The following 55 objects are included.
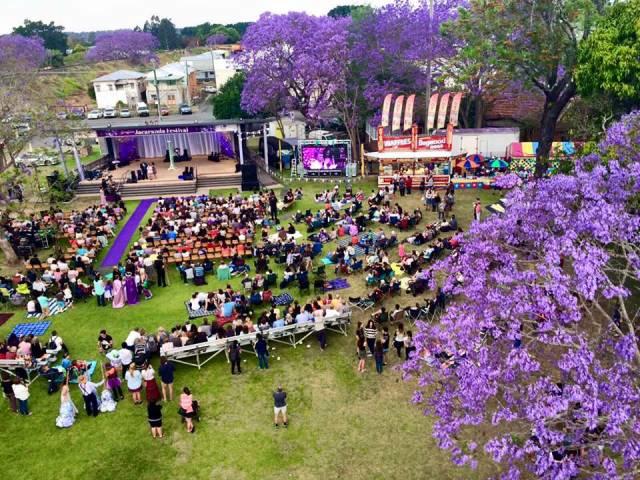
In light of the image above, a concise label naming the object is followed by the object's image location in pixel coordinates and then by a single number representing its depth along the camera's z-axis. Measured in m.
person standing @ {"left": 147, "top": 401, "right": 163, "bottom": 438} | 12.81
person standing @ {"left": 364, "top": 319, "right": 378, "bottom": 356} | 15.52
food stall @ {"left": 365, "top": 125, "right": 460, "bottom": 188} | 31.62
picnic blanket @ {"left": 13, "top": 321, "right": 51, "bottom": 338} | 17.92
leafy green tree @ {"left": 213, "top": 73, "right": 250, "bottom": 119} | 53.06
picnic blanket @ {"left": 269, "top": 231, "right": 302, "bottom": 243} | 24.41
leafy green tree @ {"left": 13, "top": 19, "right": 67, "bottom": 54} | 96.30
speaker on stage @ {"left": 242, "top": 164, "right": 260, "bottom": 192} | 33.72
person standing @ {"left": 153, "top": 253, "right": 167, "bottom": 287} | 20.97
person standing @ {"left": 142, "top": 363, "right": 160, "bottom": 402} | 13.48
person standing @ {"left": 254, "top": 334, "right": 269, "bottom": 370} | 15.30
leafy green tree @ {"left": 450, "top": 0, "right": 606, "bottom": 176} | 22.75
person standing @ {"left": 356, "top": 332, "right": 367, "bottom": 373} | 15.30
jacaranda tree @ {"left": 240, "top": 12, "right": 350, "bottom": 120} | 36.75
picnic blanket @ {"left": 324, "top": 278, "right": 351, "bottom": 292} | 20.28
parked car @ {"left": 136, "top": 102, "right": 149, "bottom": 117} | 68.34
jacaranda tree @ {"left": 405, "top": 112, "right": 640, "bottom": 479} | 8.05
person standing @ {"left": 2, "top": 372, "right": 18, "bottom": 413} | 14.10
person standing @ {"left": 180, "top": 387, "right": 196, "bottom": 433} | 12.97
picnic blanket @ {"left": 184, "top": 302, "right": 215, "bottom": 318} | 18.31
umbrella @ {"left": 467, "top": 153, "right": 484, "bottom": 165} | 33.22
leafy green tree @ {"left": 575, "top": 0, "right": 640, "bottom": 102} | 17.95
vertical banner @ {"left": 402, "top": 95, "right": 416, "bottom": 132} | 32.62
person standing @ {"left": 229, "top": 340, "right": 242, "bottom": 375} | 15.17
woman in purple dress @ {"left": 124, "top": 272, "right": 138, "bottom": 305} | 19.66
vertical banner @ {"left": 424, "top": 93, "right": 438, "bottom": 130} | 32.16
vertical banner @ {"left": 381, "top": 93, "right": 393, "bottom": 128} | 33.03
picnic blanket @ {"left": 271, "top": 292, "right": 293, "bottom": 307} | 19.06
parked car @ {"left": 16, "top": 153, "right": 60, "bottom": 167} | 41.19
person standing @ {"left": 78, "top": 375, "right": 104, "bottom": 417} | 13.55
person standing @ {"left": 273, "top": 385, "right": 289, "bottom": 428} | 12.90
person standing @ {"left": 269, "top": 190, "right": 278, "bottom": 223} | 27.52
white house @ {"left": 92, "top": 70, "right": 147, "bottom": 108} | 71.84
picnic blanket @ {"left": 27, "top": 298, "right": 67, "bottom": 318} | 19.19
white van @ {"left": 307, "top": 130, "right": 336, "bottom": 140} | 41.29
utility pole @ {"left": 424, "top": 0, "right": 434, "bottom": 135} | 30.76
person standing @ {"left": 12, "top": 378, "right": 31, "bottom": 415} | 13.77
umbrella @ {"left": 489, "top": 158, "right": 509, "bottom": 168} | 32.56
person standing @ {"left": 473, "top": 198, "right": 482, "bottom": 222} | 24.70
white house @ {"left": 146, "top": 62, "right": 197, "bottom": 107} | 74.75
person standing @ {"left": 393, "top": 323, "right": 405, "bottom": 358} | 15.59
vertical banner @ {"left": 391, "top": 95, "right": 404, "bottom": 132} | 32.88
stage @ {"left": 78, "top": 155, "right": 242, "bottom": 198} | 34.00
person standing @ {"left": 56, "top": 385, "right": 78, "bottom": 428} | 13.48
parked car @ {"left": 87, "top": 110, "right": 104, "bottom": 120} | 65.24
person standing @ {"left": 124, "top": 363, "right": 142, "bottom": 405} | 13.98
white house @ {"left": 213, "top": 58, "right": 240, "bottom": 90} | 79.50
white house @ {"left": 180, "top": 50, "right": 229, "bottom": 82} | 87.25
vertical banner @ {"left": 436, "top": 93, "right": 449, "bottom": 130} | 31.97
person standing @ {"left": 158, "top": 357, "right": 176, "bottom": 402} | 14.05
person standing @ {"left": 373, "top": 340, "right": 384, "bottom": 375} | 14.87
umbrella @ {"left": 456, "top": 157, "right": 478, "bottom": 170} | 32.88
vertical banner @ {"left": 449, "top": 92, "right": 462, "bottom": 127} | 31.77
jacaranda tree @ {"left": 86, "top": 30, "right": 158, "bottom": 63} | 95.50
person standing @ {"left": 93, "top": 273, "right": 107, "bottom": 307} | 19.56
